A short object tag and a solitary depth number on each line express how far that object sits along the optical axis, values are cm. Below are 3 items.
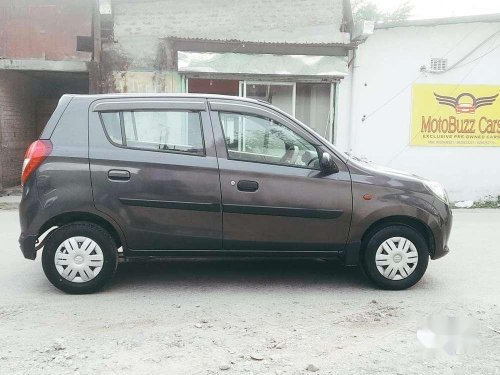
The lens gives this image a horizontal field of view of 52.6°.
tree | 2675
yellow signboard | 1138
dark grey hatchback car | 458
